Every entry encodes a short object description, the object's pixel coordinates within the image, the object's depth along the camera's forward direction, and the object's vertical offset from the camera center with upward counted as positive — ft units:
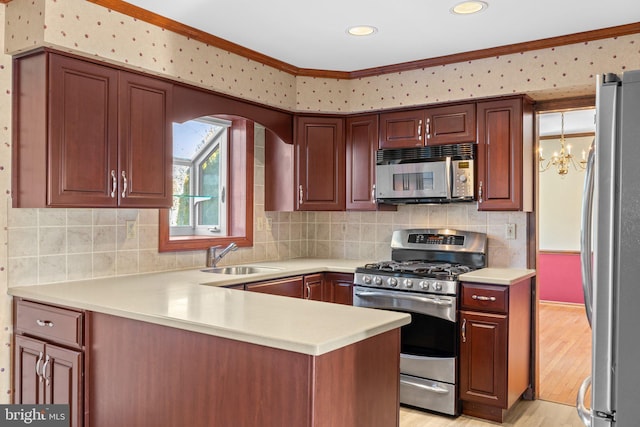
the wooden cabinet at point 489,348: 10.52 -2.78
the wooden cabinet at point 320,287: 11.58 -1.76
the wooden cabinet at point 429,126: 11.95 +2.01
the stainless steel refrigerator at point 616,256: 4.31 -0.36
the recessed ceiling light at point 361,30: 10.12 +3.53
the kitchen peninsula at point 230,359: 5.60 -1.77
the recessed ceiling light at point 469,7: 8.91 +3.53
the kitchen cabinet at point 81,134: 8.29 +1.26
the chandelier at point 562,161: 19.69 +2.04
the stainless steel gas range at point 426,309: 10.93 -2.10
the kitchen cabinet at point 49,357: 7.87 -2.31
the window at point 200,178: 12.34 +0.80
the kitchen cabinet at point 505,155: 11.34 +1.25
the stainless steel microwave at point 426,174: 11.87 +0.87
